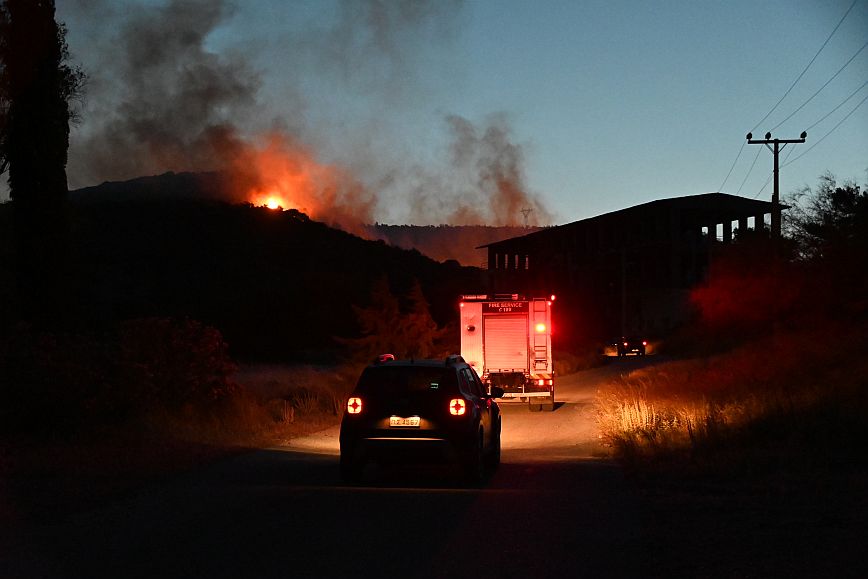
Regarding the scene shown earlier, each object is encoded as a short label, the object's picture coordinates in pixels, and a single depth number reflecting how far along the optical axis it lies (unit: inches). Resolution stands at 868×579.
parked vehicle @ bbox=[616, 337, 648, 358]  2640.3
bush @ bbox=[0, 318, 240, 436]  701.3
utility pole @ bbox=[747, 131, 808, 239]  1993.1
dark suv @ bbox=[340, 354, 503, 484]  567.8
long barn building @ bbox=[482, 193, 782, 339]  3221.0
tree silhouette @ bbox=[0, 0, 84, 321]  850.1
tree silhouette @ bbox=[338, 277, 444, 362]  1706.4
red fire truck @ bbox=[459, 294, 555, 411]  1184.2
